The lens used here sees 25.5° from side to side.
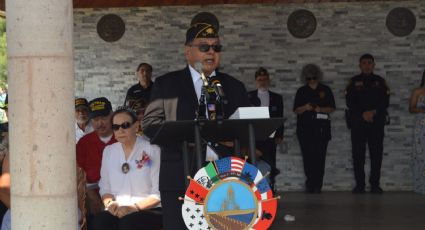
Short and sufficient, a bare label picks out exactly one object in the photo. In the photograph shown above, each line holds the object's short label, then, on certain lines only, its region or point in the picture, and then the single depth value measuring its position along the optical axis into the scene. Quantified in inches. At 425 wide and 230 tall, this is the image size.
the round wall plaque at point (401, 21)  540.7
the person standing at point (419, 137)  500.1
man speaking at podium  205.6
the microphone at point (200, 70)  198.4
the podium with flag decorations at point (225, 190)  184.4
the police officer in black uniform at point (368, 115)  521.3
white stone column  193.2
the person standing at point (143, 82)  483.7
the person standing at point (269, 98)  519.2
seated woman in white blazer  267.3
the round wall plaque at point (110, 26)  555.5
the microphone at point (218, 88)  190.1
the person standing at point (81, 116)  369.9
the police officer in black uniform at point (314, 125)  527.5
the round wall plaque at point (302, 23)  545.3
